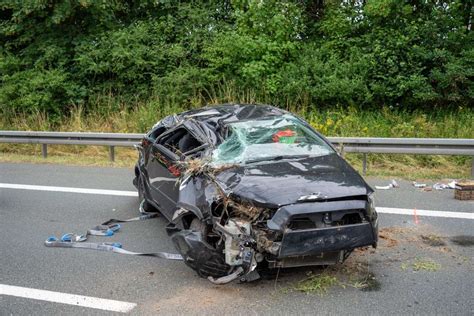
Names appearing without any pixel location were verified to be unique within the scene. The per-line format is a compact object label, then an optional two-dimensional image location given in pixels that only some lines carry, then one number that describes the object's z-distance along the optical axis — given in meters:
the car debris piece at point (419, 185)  7.78
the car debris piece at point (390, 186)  7.75
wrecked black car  4.06
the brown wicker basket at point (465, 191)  6.91
